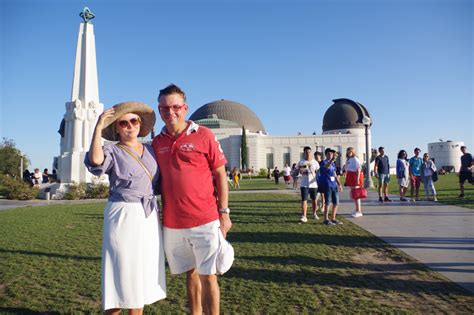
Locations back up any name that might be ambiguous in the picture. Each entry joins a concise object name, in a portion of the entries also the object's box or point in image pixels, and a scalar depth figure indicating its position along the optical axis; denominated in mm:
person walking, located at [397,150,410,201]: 11070
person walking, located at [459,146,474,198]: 11117
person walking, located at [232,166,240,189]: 22062
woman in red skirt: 8031
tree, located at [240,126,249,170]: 58500
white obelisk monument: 17359
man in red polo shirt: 2600
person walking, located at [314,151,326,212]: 7726
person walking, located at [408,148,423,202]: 11573
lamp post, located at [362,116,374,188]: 18572
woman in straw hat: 2412
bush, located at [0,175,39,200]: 16453
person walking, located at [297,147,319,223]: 7922
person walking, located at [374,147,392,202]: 10867
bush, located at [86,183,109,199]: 16719
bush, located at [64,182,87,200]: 16031
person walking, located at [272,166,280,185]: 25828
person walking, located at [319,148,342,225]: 7438
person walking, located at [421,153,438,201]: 11355
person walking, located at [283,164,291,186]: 22703
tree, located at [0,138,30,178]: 39397
